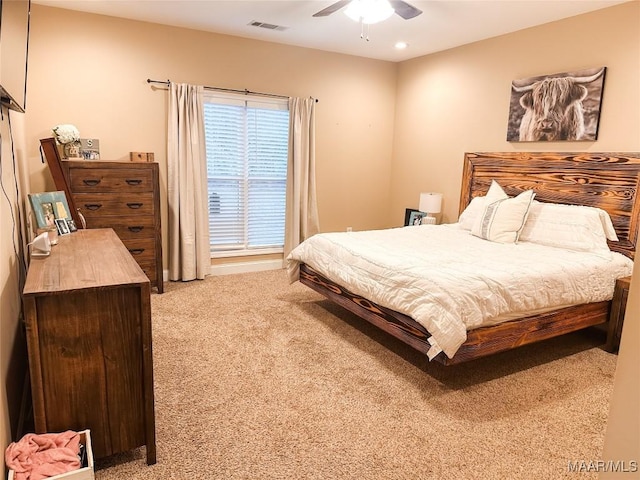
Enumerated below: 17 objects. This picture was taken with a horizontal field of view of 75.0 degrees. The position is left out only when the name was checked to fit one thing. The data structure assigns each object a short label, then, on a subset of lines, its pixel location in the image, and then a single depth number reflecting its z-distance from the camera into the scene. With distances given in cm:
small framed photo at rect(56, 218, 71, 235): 265
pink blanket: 147
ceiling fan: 314
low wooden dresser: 161
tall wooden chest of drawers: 379
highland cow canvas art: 358
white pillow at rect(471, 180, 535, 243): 375
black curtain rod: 436
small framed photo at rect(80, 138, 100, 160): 404
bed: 260
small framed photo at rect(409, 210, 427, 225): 528
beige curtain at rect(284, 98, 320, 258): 507
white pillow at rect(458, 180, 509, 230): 414
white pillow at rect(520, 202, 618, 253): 341
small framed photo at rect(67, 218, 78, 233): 276
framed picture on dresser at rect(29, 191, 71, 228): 245
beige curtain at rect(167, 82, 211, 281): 443
